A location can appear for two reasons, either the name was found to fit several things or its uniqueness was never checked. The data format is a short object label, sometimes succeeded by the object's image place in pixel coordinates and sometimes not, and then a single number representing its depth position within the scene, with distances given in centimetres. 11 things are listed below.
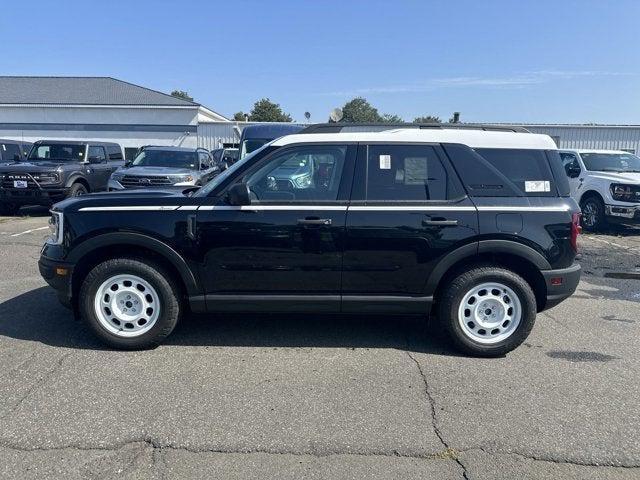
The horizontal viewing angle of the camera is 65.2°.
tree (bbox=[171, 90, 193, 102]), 8242
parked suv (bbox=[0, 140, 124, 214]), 1190
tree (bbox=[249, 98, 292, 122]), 6377
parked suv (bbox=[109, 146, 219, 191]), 1083
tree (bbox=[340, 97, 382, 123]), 6001
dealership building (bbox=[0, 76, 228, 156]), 3253
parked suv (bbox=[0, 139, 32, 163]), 1480
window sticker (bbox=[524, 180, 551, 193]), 430
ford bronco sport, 418
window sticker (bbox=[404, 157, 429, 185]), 429
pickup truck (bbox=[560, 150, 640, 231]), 1103
